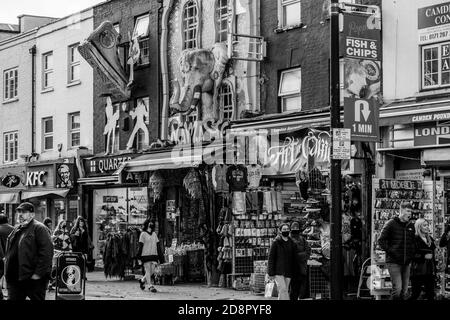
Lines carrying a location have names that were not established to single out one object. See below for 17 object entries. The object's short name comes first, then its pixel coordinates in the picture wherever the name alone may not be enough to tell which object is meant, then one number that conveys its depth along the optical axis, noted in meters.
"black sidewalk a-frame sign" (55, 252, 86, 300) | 18.69
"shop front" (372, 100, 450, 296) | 20.45
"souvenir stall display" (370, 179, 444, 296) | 19.92
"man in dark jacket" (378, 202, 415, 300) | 18.28
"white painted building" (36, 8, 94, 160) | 35.72
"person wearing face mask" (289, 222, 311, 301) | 18.78
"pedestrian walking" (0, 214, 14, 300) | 17.30
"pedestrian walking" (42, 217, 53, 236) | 26.49
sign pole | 16.98
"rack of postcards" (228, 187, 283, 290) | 23.84
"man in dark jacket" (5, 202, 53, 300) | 14.71
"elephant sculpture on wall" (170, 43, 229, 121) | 27.95
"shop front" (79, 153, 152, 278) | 31.37
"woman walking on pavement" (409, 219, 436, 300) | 19.55
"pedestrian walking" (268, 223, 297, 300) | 18.45
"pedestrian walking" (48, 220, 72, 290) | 25.34
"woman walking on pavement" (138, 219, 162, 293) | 24.09
